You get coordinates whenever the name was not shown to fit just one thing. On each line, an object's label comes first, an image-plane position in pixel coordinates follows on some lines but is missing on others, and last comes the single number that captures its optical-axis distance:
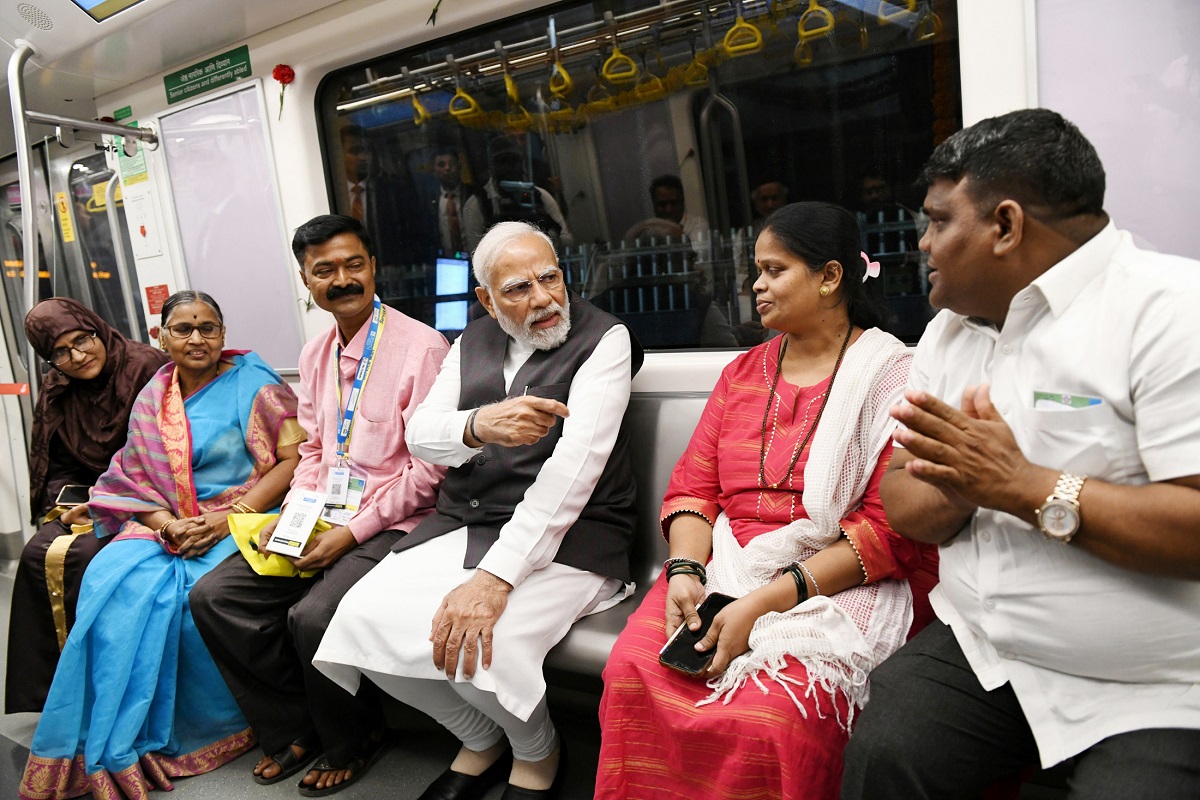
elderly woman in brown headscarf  2.95
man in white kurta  2.05
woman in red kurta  1.57
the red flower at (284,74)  3.53
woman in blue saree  2.53
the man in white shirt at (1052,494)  1.23
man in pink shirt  2.48
